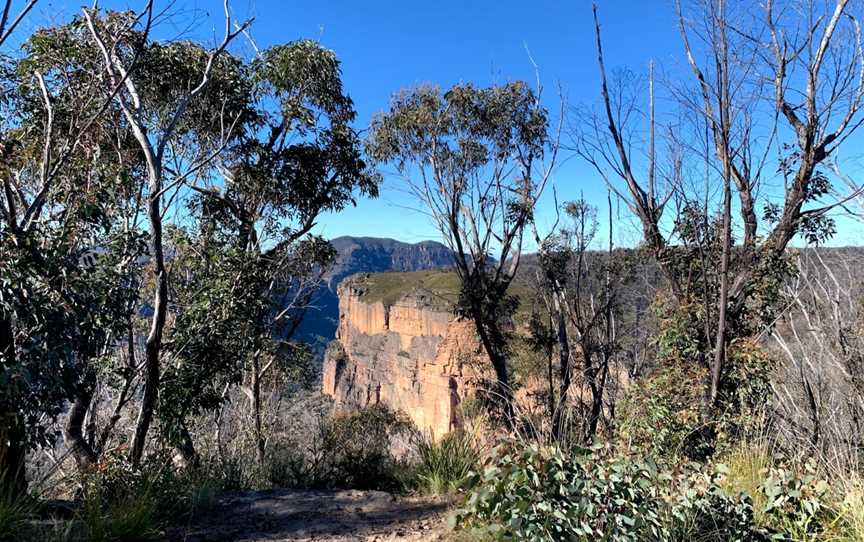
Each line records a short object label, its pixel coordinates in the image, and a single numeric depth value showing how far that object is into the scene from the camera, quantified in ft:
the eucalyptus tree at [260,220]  16.01
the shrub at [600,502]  6.95
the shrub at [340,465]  16.46
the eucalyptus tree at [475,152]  28.50
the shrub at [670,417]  15.49
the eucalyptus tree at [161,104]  13.61
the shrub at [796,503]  7.18
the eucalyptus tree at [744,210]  13.56
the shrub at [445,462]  14.20
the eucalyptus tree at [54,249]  9.76
